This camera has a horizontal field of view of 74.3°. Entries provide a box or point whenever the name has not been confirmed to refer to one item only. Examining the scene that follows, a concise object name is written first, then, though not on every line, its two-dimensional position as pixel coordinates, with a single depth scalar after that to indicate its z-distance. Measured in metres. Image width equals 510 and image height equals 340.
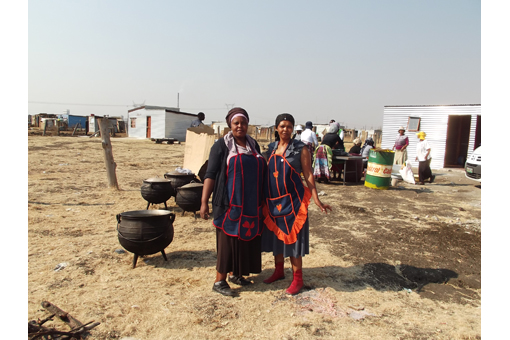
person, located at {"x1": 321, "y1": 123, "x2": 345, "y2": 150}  10.14
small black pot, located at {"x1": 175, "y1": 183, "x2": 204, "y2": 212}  5.74
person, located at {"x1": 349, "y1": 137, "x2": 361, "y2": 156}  11.20
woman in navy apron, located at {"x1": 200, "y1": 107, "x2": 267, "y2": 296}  3.10
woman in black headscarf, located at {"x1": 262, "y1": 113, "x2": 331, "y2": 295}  3.17
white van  10.33
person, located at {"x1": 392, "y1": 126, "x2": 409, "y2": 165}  11.77
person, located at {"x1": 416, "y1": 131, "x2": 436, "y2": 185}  10.30
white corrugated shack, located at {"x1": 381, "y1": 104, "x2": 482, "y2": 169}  14.44
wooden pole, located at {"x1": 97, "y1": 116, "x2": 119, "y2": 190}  7.80
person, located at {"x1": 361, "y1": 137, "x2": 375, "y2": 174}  11.73
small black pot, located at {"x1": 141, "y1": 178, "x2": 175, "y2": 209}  5.88
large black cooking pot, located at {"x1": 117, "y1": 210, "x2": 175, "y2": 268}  3.77
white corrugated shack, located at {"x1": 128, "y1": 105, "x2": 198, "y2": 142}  26.09
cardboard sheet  8.44
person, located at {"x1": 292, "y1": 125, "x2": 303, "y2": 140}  11.04
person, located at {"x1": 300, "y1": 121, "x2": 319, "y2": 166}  9.79
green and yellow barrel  9.06
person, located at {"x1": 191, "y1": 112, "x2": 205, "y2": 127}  9.56
